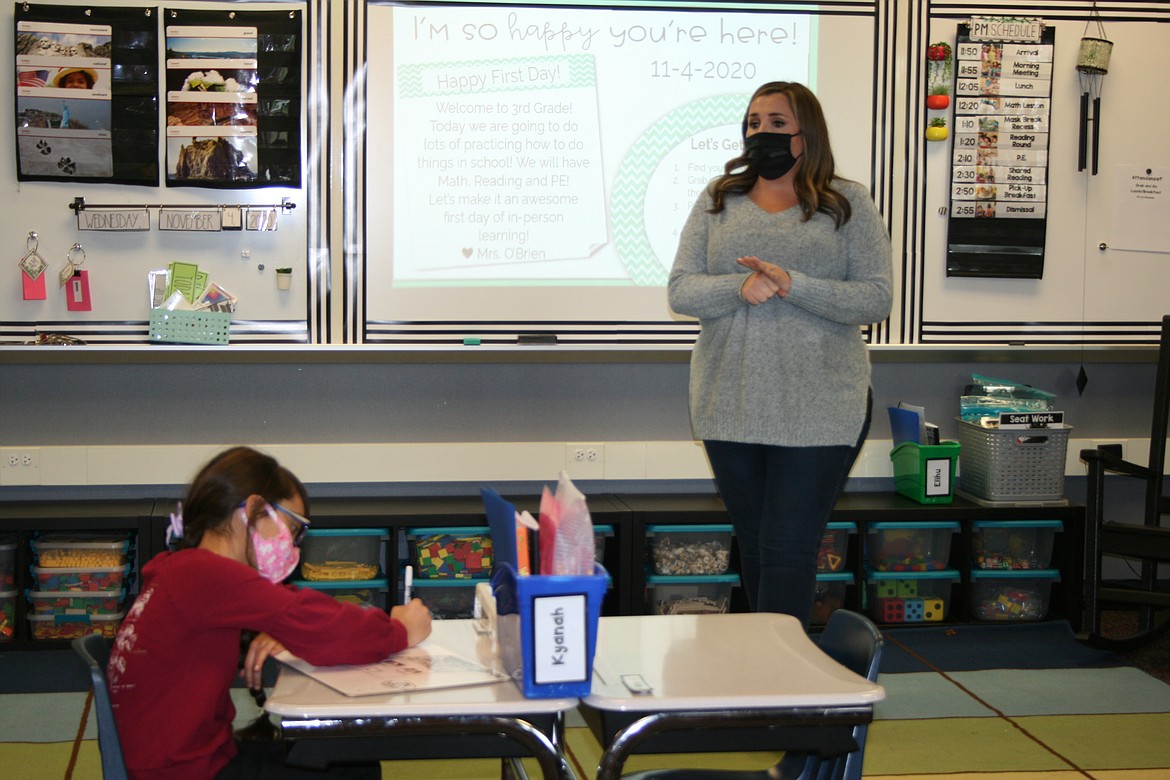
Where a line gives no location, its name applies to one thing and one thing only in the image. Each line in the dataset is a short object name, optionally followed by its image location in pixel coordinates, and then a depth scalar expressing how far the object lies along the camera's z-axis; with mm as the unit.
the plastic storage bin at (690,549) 3814
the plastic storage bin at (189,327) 3709
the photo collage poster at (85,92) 3652
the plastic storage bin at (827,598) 3924
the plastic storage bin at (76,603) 3568
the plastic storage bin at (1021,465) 3928
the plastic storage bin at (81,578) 3562
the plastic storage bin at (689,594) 3791
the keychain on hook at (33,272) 3695
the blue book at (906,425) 4004
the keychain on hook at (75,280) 3715
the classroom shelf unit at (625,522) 3545
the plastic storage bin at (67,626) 3580
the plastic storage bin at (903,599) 3914
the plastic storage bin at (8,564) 3588
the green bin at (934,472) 3928
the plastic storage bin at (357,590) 3645
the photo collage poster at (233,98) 3717
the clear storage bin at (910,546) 3932
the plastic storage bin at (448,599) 3746
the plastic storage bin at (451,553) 3695
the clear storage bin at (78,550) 3578
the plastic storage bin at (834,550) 3893
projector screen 3824
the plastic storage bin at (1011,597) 3988
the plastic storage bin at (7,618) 3596
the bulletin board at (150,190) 3691
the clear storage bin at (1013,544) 3967
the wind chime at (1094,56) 4008
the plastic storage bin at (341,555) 3658
